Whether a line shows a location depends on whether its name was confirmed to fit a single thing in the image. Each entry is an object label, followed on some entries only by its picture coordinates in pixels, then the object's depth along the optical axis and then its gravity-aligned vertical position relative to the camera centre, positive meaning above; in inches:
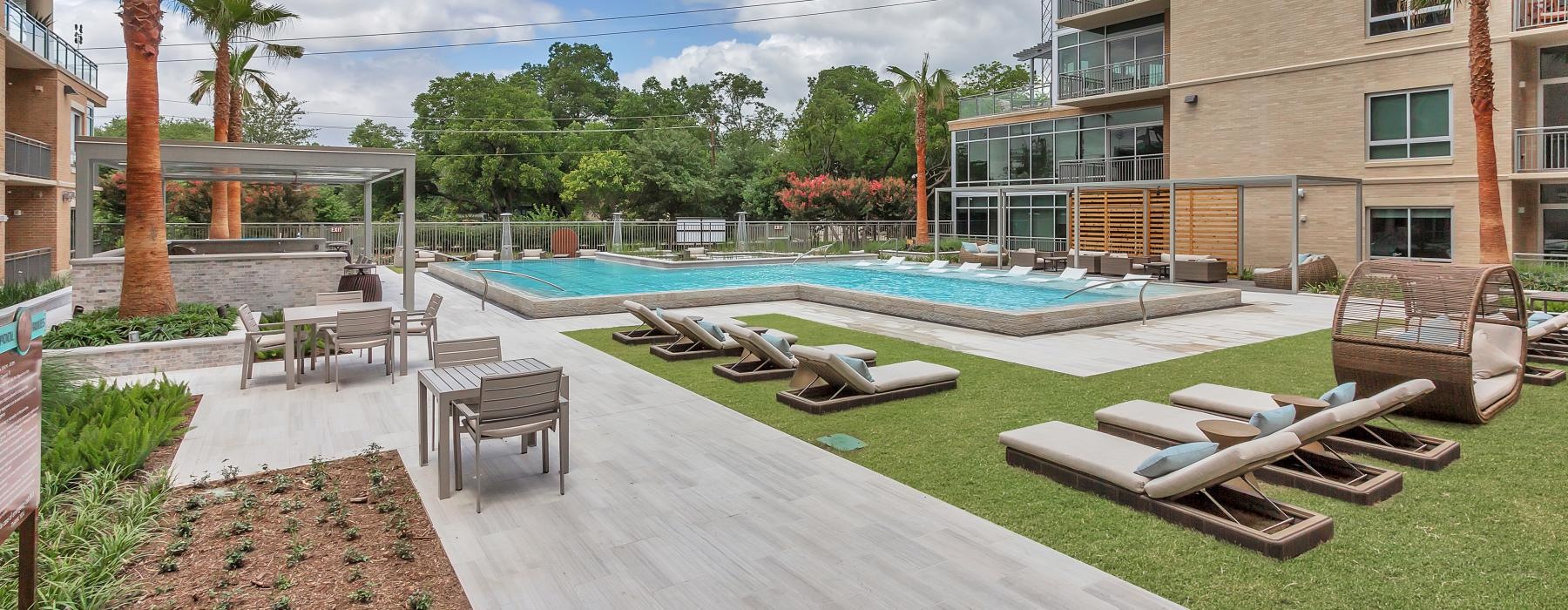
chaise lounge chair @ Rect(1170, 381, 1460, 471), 232.5 -45.9
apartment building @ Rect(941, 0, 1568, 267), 758.5 +181.1
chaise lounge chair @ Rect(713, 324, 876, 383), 362.3 -34.1
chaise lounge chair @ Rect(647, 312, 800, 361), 421.4 -30.8
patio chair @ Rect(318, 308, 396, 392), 351.6 -20.3
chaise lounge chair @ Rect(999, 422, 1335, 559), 177.3 -49.2
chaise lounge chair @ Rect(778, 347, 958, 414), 310.5 -39.4
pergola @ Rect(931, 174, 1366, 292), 749.9 +92.6
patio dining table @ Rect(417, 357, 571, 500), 215.9 -28.0
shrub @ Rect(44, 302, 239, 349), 402.3 -22.0
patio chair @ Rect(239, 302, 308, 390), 356.8 -25.8
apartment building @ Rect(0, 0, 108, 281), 861.8 +165.3
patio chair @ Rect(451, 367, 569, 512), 211.9 -32.9
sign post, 129.4 -24.3
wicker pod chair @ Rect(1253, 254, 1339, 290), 770.8 +5.6
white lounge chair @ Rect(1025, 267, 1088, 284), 761.0 +6.0
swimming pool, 543.5 -9.0
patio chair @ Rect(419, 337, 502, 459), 280.1 -23.3
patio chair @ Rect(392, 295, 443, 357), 409.1 -19.5
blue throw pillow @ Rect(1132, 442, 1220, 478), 194.5 -40.9
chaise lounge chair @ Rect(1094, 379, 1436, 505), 203.3 -44.2
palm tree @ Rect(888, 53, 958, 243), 1371.8 +309.1
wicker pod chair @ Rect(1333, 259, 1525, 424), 267.1 -20.4
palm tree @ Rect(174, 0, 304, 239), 768.8 +238.8
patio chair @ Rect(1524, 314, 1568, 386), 357.7 -29.6
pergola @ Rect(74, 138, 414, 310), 521.3 +82.9
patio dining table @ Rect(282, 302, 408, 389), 350.9 -15.3
